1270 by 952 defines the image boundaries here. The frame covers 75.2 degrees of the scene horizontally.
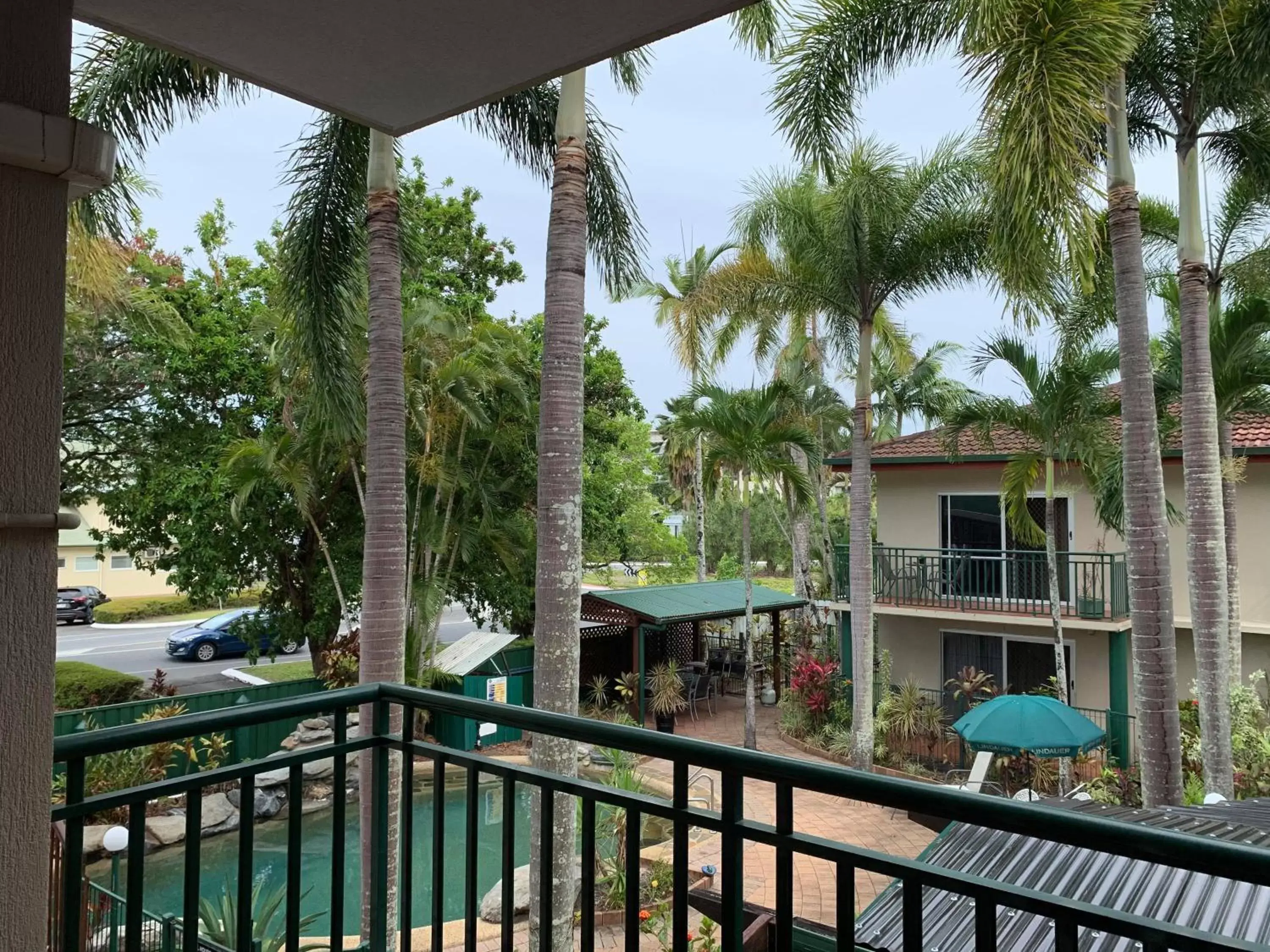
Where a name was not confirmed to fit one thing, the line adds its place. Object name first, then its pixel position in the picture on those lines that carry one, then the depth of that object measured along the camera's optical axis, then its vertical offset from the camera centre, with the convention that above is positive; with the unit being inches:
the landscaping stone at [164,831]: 401.7 -148.6
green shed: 543.8 -103.8
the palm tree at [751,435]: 494.6 +56.1
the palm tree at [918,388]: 669.9 +120.3
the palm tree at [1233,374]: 376.8 +75.1
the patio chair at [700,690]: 620.0 -127.3
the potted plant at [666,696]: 571.2 -117.4
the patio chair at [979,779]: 397.7 -124.2
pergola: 592.1 -64.5
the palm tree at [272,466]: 458.9 +35.0
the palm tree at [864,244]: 458.6 +161.6
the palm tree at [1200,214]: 312.8 +129.0
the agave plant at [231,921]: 223.5 -117.5
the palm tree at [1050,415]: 435.2 +61.9
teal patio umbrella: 339.0 -84.5
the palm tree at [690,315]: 608.7 +164.5
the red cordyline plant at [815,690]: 556.1 -110.7
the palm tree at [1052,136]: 242.1 +122.4
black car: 1082.1 -100.3
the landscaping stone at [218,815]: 426.6 -150.6
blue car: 809.5 -112.5
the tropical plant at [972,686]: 491.5 -98.6
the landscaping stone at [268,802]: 450.6 -150.0
